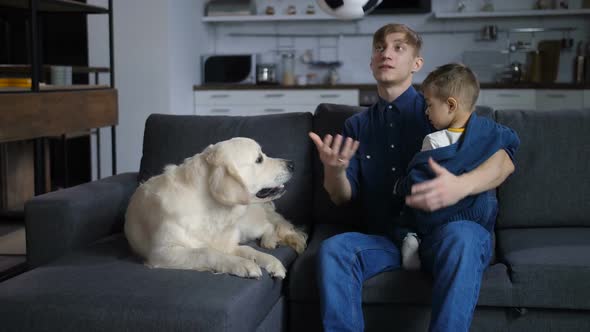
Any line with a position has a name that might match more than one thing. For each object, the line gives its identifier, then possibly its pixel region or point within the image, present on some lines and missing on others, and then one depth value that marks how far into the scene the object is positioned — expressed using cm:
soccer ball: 261
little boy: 207
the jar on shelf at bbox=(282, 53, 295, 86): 641
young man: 188
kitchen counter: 557
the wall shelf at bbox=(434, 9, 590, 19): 594
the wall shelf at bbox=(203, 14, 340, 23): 629
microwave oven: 635
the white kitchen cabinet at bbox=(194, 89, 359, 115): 603
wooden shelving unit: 285
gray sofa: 178
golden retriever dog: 204
